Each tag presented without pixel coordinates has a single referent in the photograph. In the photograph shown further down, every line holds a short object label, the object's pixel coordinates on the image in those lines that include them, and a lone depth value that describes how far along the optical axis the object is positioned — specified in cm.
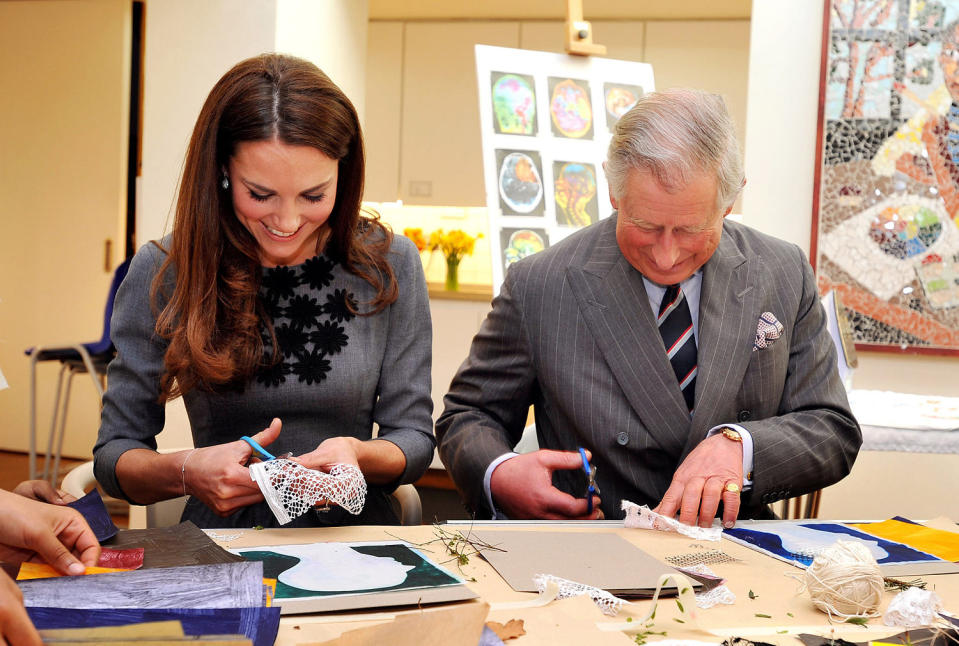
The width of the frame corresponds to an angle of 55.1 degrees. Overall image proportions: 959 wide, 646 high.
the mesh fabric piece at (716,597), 102
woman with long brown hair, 150
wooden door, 574
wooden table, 83
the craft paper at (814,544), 121
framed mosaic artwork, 362
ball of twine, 99
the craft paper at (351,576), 96
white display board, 329
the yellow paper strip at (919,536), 129
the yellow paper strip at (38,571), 98
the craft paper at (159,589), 89
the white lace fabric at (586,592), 99
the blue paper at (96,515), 114
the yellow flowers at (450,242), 535
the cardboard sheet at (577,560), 106
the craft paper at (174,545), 105
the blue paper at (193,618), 82
